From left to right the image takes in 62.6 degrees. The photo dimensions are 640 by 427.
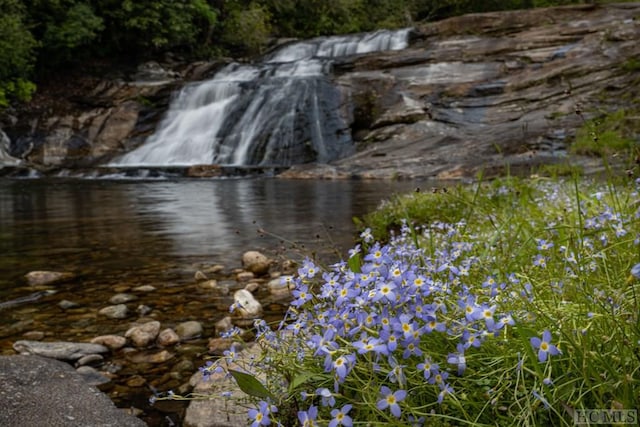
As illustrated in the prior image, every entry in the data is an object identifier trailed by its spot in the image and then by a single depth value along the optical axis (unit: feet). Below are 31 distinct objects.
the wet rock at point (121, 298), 14.26
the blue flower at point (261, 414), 4.42
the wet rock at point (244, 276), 16.19
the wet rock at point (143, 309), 13.34
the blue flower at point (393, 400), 3.94
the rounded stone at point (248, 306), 12.72
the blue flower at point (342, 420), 3.98
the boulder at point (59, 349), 10.42
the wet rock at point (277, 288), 14.67
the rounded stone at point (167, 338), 11.26
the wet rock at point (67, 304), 13.88
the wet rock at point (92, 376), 9.61
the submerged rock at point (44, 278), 16.10
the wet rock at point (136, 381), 9.58
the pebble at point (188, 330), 11.66
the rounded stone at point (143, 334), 11.27
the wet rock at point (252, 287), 14.98
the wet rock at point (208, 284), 15.40
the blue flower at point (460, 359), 4.39
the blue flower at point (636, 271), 3.56
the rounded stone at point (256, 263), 16.94
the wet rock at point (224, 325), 11.99
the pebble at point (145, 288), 15.26
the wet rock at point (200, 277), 16.21
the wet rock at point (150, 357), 10.51
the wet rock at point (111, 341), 11.14
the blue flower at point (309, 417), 4.06
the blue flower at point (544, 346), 3.83
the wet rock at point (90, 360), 10.31
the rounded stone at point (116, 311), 13.09
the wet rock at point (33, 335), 11.70
